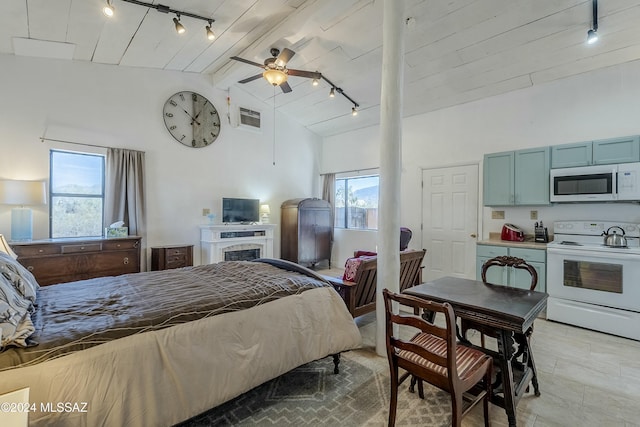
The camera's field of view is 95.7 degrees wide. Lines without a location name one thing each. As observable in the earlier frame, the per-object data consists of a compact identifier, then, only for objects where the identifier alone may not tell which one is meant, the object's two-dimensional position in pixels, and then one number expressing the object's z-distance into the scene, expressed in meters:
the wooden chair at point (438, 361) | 1.47
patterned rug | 1.87
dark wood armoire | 6.31
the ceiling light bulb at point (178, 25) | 3.31
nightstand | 4.73
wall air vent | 6.02
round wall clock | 5.11
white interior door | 4.89
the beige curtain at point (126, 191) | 4.51
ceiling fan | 3.50
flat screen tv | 5.73
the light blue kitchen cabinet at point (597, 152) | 3.38
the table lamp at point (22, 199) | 3.54
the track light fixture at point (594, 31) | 2.94
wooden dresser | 3.55
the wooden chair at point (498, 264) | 2.11
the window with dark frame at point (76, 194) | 4.23
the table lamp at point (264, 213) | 6.33
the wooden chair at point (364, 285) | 3.04
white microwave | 3.33
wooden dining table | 1.71
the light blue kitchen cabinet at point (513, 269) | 3.71
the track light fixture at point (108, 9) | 2.84
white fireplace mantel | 5.29
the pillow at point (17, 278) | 1.72
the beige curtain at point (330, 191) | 7.17
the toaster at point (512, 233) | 4.22
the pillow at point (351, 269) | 3.06
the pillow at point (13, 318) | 1.26
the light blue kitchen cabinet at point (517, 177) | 3.98
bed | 1.28
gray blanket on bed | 1.38
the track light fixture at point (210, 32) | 3.55
